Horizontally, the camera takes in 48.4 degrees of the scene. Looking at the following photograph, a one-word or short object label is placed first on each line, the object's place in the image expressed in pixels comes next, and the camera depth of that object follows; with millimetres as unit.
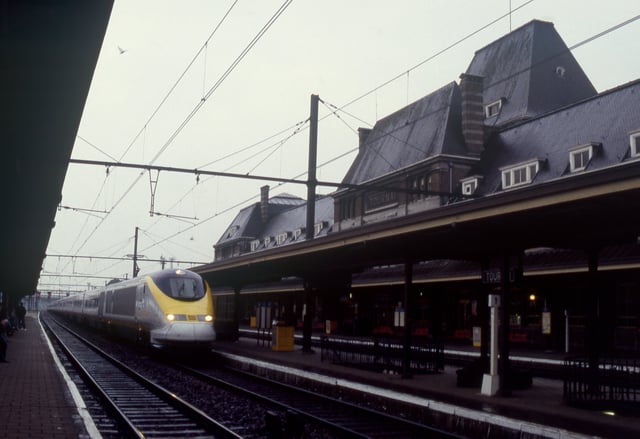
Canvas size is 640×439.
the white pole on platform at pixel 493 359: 12930
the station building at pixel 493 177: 25156
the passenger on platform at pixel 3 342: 18378
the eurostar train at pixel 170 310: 20812
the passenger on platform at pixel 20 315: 43134
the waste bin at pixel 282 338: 24234
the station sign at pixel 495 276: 13141
